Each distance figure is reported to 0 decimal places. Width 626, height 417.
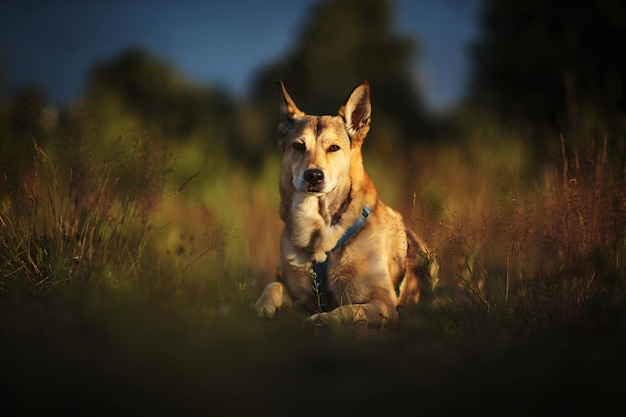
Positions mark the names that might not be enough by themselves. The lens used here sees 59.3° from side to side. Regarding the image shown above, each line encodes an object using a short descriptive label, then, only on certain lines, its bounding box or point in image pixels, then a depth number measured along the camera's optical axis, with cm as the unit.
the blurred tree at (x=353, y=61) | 1695
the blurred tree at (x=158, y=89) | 2536
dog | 413
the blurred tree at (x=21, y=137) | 430
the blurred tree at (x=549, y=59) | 914
